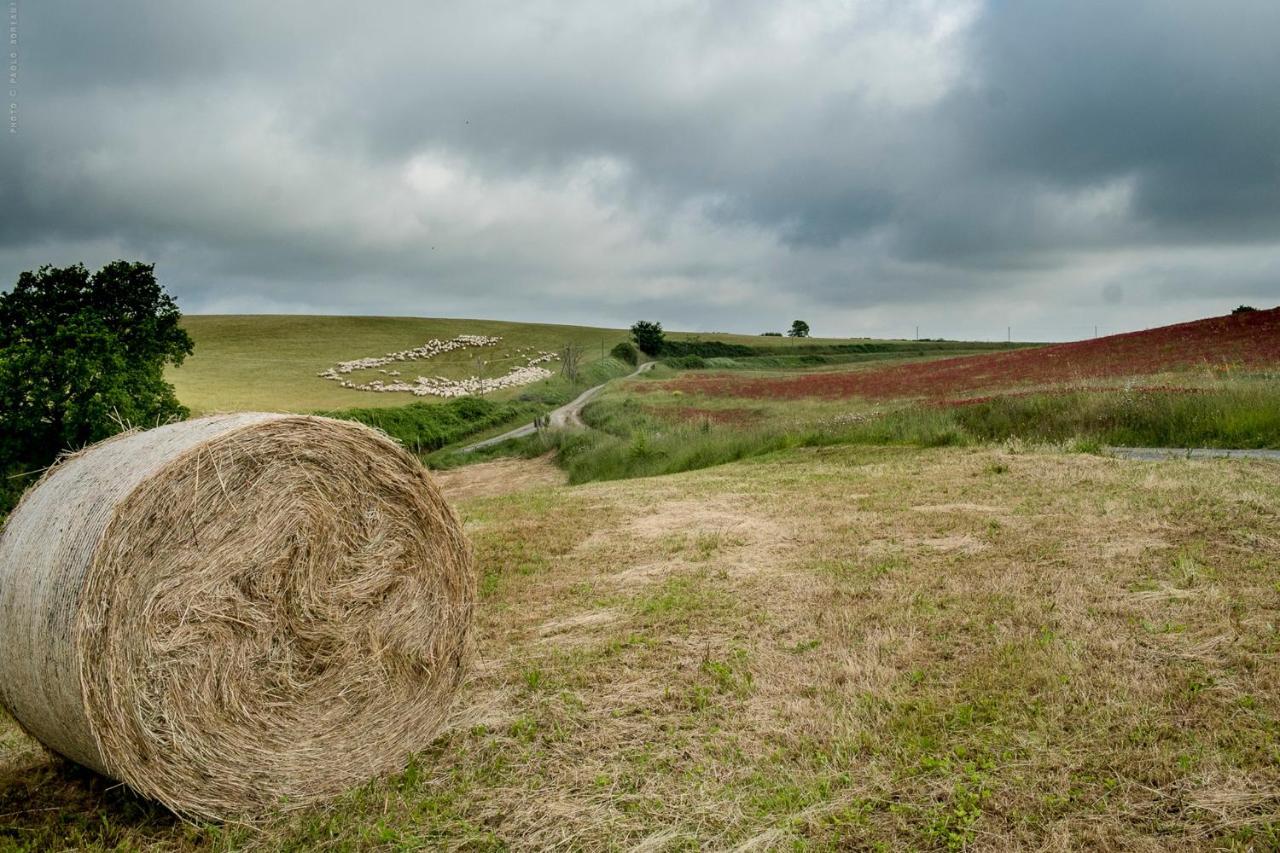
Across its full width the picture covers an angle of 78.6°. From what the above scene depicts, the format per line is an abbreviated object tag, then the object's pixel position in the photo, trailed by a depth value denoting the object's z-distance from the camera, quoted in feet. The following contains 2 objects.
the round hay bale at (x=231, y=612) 14.89
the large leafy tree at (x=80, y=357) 73.92
